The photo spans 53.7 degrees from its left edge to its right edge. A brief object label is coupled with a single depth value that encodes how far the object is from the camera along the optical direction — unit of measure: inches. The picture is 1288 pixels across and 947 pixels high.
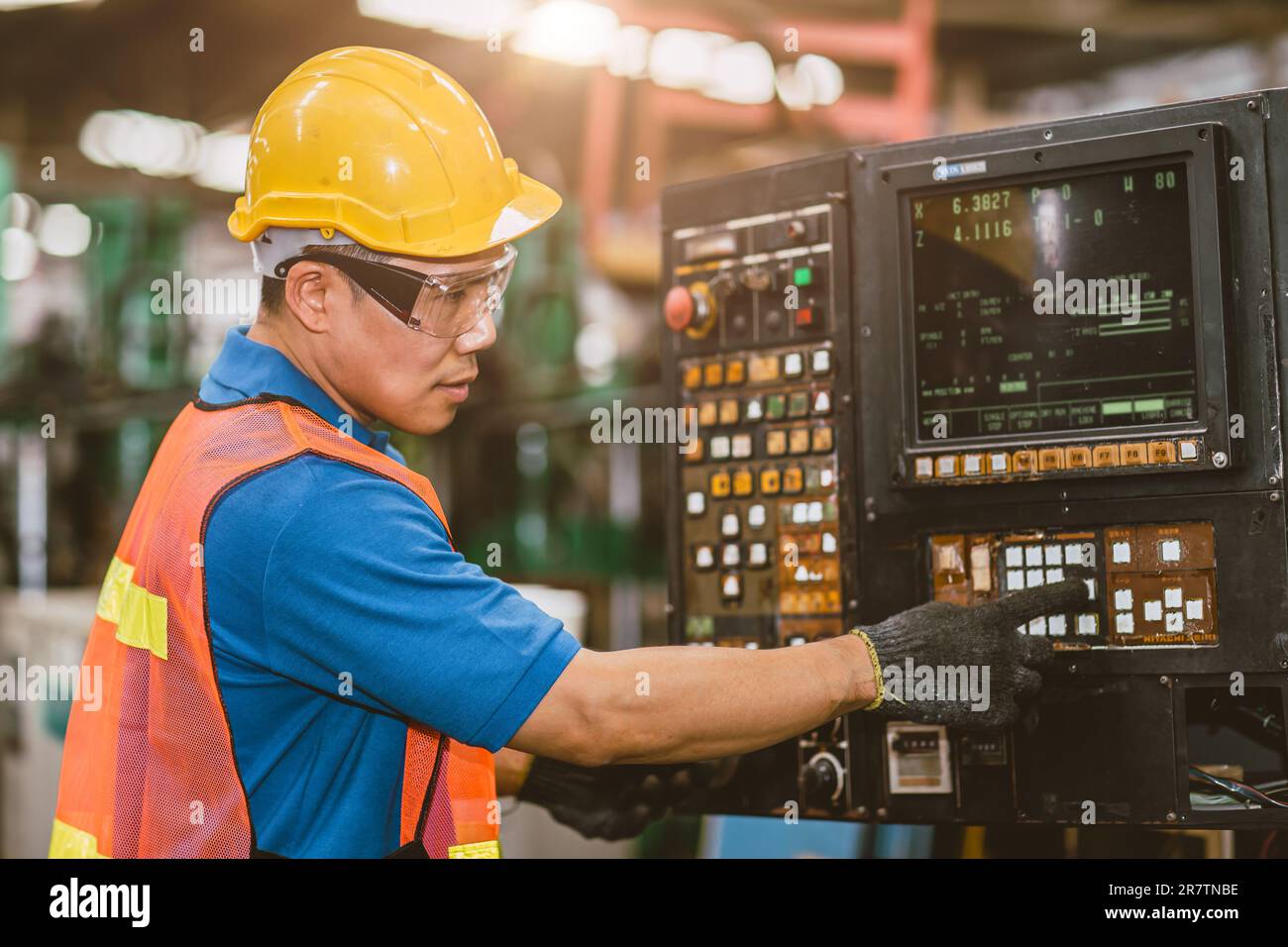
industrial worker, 63.0
